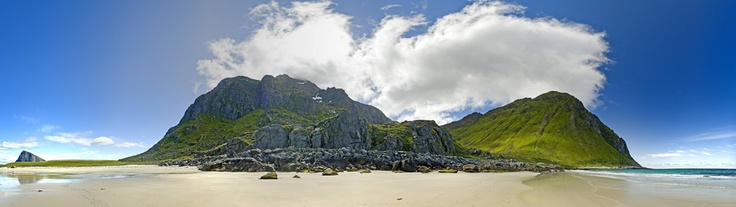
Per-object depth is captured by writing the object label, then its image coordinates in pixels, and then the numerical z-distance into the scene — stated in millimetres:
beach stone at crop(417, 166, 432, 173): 61125
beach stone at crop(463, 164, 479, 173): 67694
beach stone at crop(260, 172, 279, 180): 37125
